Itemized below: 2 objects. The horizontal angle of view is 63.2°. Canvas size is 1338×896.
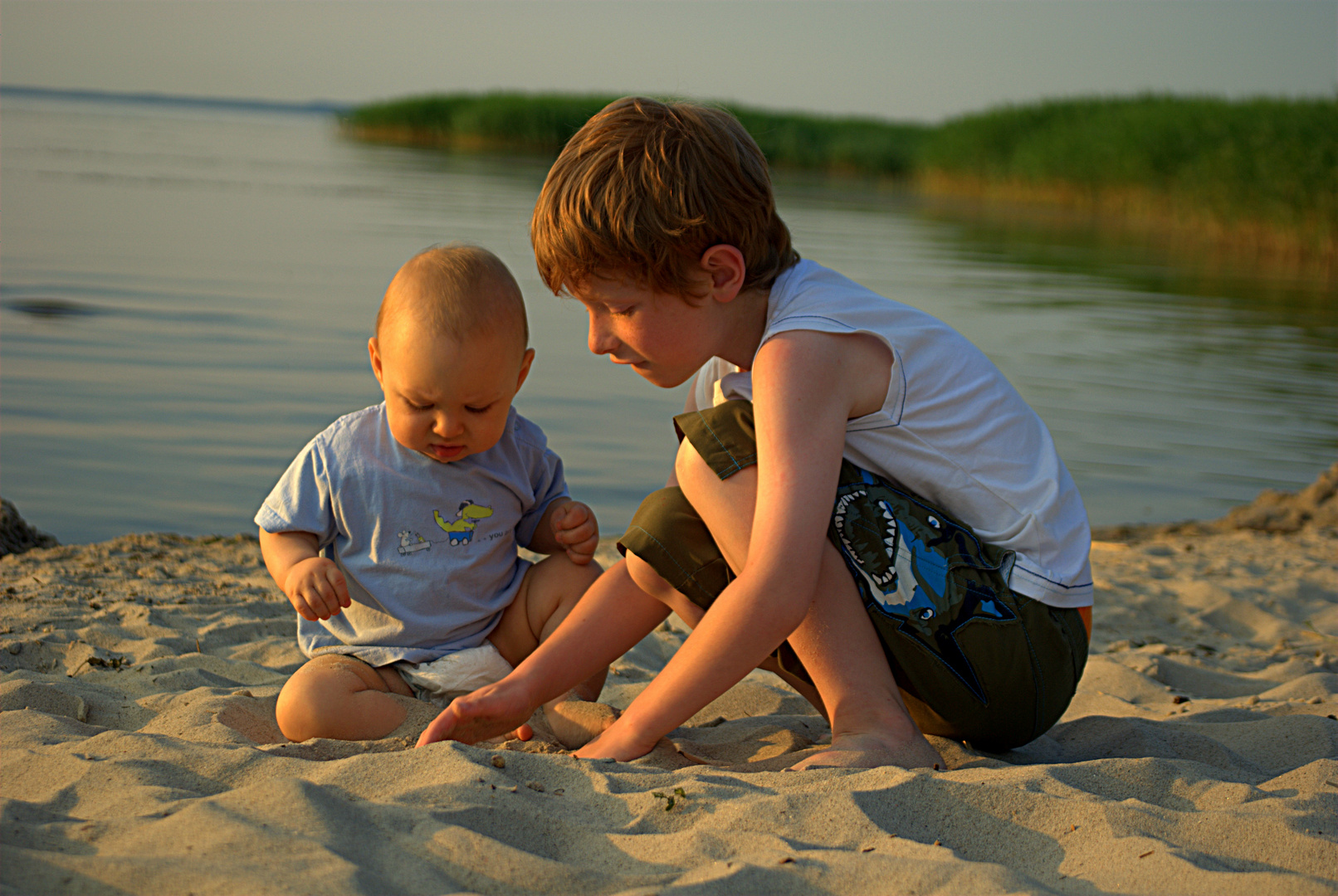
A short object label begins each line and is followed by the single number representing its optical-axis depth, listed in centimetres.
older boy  193
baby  218
